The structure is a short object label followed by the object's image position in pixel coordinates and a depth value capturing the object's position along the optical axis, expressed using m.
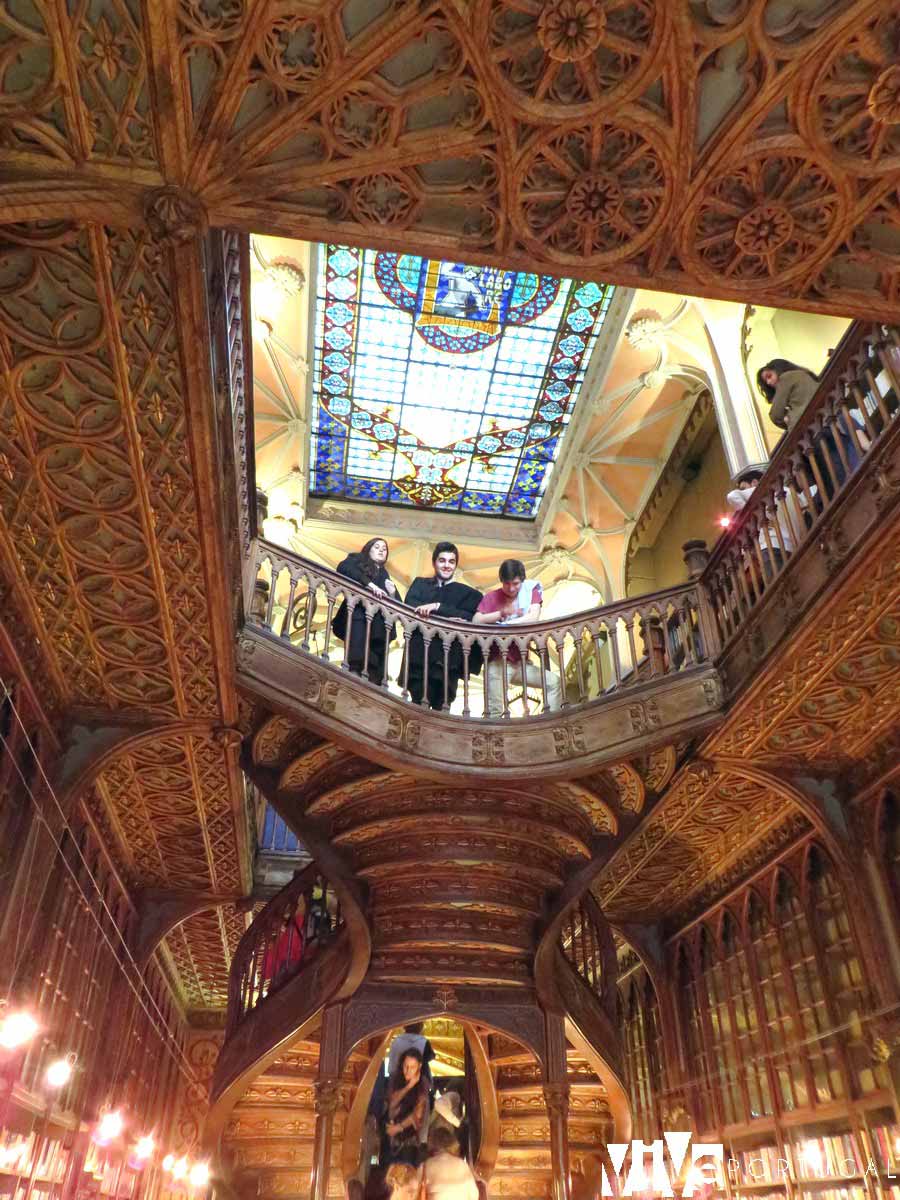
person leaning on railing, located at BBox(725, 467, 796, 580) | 5.96
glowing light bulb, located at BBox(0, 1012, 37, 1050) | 4.54
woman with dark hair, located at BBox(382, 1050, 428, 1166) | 9.02
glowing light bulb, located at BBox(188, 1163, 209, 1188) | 9.90
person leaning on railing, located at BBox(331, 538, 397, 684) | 6.86
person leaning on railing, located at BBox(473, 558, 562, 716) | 7.51
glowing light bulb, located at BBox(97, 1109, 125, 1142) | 7.14
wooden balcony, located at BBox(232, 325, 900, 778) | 5.32
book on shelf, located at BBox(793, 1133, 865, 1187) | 6.54
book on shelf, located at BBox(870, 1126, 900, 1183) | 6.06
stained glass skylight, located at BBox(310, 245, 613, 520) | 11.19
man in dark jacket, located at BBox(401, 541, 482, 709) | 7.30
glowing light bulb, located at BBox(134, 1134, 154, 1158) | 9.04
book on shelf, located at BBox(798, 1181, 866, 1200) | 6.43
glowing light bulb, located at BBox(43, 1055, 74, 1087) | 5.60
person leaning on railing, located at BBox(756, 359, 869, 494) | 5.46
